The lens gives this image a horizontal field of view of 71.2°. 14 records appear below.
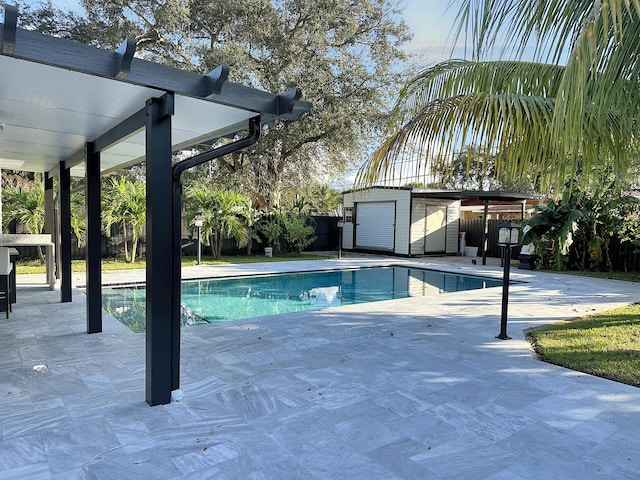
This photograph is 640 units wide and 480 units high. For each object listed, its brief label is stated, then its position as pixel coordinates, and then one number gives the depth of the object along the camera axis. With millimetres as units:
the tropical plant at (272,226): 15969
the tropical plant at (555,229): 12141
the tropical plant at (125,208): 12602
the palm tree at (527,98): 2330
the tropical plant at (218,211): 14148
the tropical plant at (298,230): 16141
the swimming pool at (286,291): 7426
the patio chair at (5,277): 5609
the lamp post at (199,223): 13023
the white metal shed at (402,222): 17016
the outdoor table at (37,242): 7576
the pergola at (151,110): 2648
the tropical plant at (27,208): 11328
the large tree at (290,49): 15391
